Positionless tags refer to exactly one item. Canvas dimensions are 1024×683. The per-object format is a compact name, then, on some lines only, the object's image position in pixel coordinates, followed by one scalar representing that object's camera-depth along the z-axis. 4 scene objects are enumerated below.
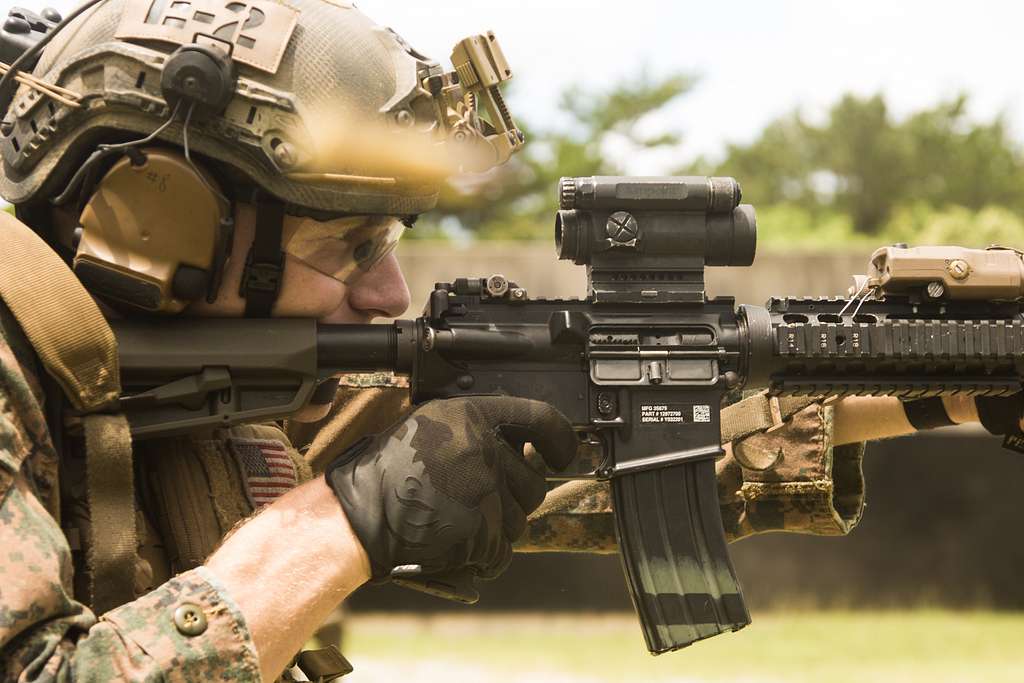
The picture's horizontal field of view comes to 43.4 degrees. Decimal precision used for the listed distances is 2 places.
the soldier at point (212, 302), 2.17
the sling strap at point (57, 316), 2.27
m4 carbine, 2.83
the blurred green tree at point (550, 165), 22.86
